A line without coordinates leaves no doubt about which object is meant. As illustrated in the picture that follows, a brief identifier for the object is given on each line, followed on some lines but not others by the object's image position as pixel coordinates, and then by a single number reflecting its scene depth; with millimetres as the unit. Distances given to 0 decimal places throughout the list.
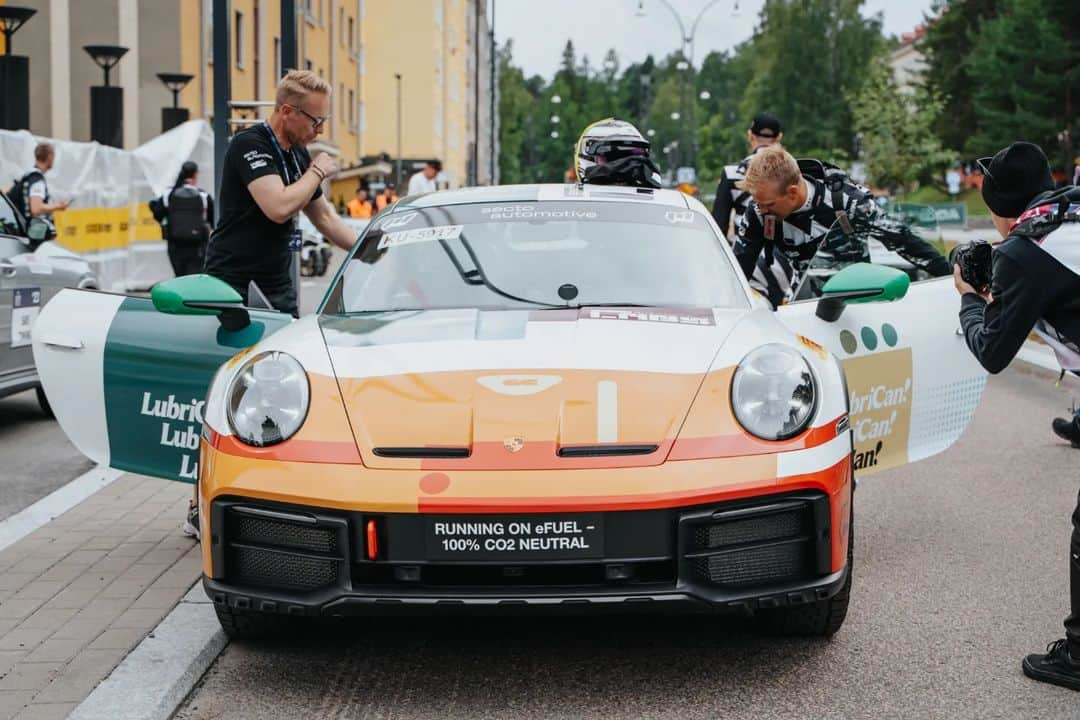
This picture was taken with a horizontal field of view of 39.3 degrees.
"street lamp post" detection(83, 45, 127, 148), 23703
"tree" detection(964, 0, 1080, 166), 64000
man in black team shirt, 5852
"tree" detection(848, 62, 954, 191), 73438
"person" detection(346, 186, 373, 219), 31883
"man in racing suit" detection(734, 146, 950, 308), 6406
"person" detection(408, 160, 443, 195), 24094
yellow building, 29859
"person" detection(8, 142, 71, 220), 14430
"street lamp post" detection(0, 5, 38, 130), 18766
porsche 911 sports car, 3844
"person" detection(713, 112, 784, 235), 7883
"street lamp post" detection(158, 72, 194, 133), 26016
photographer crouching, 3982
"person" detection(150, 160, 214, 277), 17391
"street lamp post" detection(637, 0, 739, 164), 55500
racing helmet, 7359
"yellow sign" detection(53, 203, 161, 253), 17719
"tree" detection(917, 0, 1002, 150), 82500
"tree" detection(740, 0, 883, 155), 101750
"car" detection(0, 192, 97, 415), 9109
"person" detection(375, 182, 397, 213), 32516
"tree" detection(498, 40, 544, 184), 139875
